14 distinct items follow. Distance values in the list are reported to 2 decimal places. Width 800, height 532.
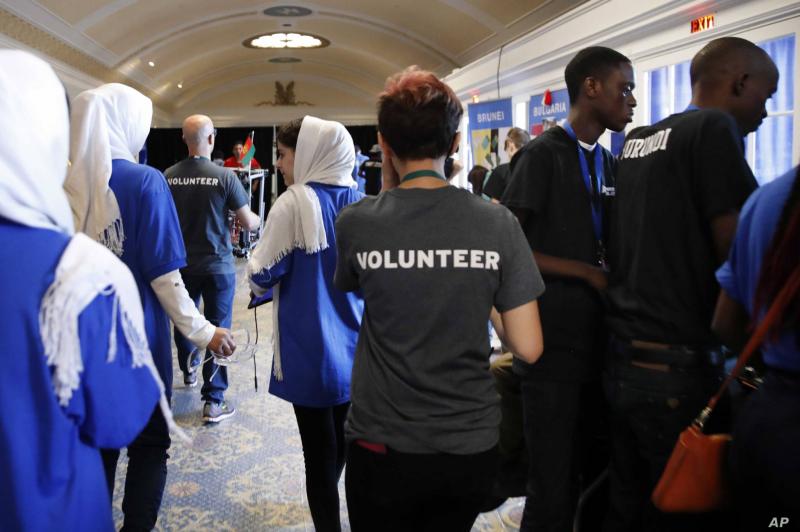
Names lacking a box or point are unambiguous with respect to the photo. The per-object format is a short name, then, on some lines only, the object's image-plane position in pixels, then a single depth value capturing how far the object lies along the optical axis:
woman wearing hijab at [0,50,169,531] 0.97
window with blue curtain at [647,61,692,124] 4.61
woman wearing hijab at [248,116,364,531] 2.12
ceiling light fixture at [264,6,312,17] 11.56
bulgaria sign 5.87
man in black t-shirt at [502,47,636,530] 1.84
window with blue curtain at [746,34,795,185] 3.71
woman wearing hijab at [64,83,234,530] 1.90
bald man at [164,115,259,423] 3.87
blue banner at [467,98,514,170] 7.05
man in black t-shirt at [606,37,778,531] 1.48
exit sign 4.20
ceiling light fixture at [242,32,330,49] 13.84
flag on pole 10.32
